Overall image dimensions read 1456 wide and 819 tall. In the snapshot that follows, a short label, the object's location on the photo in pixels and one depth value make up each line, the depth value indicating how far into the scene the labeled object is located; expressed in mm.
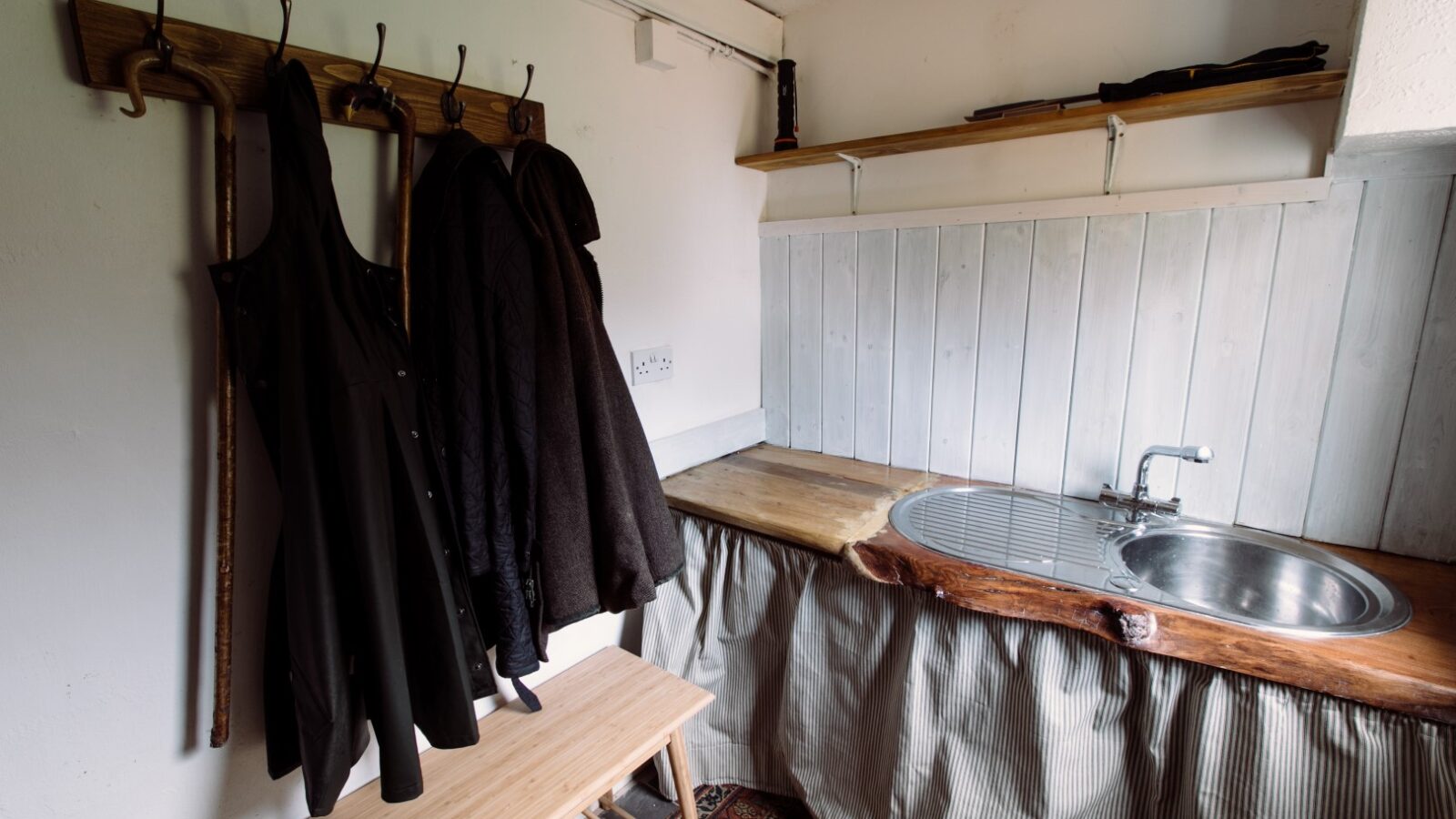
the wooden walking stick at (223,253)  841
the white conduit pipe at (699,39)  1462
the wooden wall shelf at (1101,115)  1145
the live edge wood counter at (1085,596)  897
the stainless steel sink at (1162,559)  1181
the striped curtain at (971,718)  938
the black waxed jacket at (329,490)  888
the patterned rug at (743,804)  1598
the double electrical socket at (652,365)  1642
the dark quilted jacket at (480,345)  1093
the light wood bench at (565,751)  1112
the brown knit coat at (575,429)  1144
